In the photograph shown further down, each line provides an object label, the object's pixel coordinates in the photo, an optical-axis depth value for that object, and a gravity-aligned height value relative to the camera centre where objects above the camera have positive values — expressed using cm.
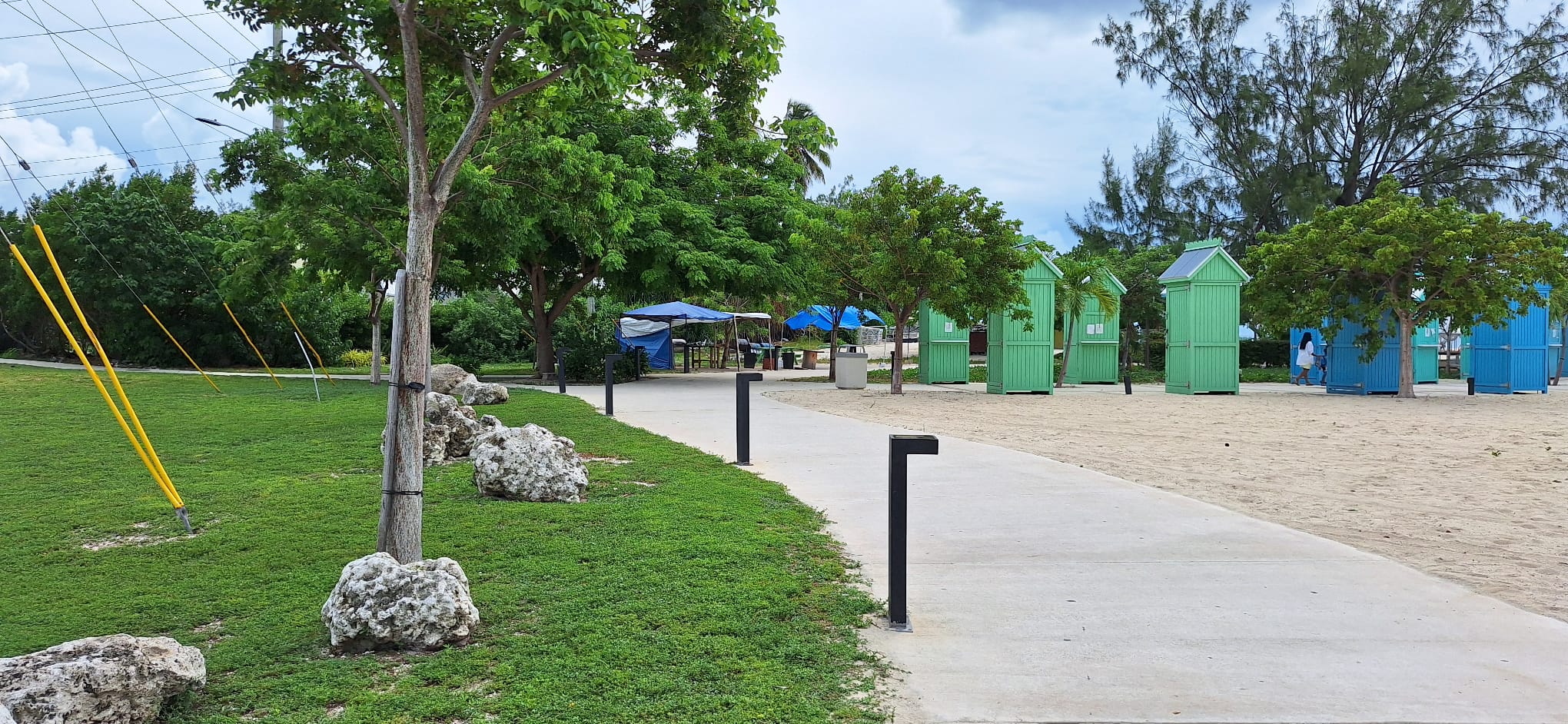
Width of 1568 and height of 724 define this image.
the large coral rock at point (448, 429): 953 -69
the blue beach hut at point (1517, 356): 2255 +15
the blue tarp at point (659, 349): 3334 +41
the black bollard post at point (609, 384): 1484 -35
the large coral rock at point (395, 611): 405 -105
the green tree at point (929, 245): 1977 +240
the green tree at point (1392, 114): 3459 +907
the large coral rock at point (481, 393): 1544 -51
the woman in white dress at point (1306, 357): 2578 +14
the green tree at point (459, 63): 502 +179
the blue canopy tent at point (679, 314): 2795 +135
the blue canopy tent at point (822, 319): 3838 +175
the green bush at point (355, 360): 3209 +3
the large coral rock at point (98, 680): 313 -106
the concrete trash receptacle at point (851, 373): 2309 -27
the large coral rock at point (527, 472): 746 -85
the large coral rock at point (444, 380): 1656 -32
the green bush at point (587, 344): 2534 +46
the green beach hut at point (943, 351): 2595 +27
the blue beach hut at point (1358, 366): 2223 -9
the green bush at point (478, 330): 3317 +108
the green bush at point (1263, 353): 3275 +31
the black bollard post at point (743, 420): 970 -59
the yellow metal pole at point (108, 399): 601 -24
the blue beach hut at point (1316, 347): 2699 +38
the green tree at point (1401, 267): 1916 +193
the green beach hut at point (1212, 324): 2203 +85
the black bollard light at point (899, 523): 452 -76
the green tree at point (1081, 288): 2439 +184
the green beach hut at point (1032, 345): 2217 +38
